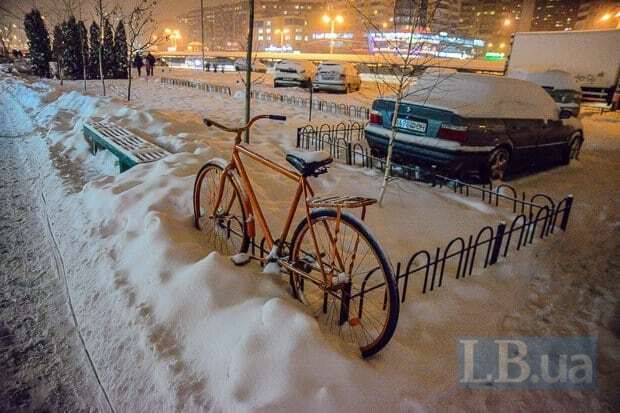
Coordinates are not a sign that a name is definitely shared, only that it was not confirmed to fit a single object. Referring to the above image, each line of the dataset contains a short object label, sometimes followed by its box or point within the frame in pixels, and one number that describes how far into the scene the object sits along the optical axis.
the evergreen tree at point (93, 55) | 24.43
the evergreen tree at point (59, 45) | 20.25
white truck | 14.38
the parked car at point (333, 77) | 18.12
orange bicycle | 2.36
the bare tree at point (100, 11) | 14.97
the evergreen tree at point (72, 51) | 23.55
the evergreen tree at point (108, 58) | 24.73
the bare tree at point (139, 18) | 13.84
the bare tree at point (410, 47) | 4.55
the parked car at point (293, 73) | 19.34
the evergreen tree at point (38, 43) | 24.53
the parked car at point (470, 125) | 5.30
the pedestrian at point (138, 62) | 25.49
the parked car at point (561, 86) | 12.29
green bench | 5.31
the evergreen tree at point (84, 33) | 21.34
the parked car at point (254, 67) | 31.56
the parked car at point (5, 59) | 31.71
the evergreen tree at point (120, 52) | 25.41
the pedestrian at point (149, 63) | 24.71
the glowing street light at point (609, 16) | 34.03
